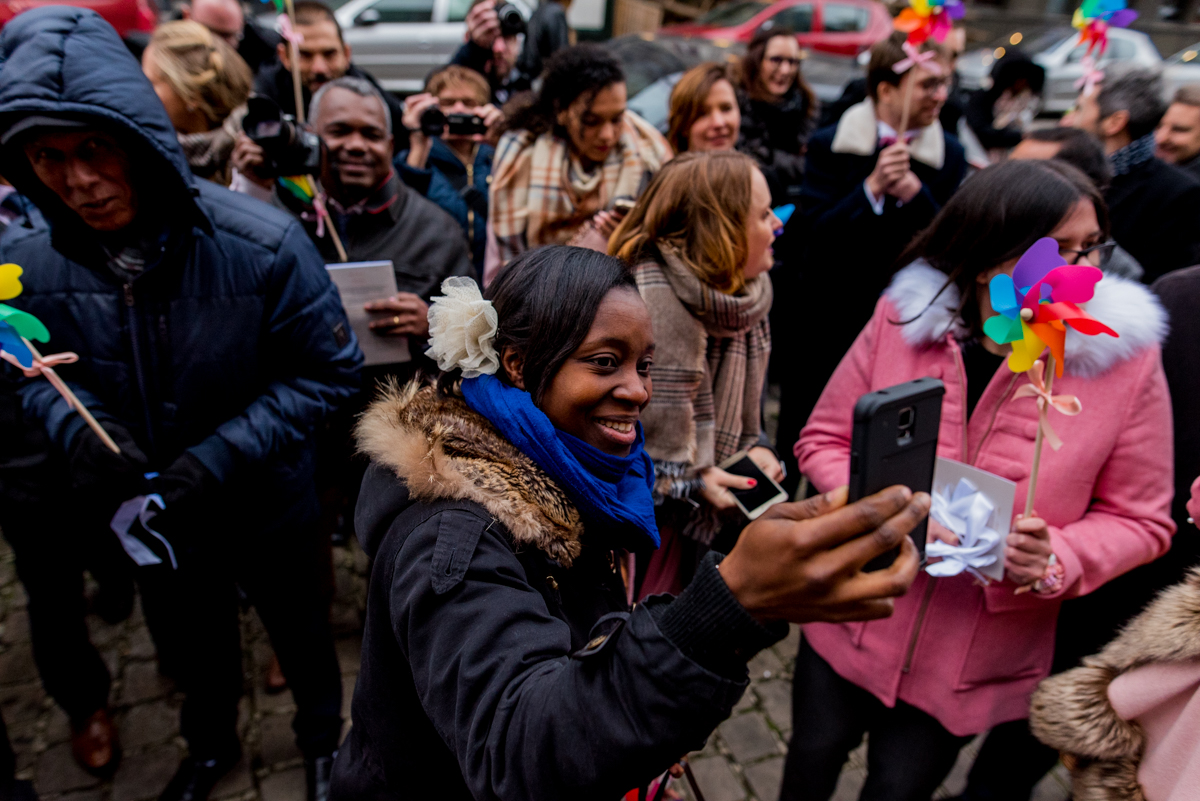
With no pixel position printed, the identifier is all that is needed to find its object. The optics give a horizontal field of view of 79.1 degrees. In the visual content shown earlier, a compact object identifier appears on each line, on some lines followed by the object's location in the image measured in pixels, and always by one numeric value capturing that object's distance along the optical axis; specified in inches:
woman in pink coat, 70.9
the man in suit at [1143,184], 124.3
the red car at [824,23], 395.9
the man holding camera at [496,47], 174.6
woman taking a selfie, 33.0
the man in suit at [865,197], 130.0
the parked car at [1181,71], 432.5
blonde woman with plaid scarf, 85.2
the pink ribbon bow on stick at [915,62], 123.3
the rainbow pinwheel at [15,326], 67.1
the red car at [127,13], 261.9
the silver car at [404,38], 364.8
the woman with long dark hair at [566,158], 121.8
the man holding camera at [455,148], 135.3
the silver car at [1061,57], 426.6
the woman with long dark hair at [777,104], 167.9
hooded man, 74.0
